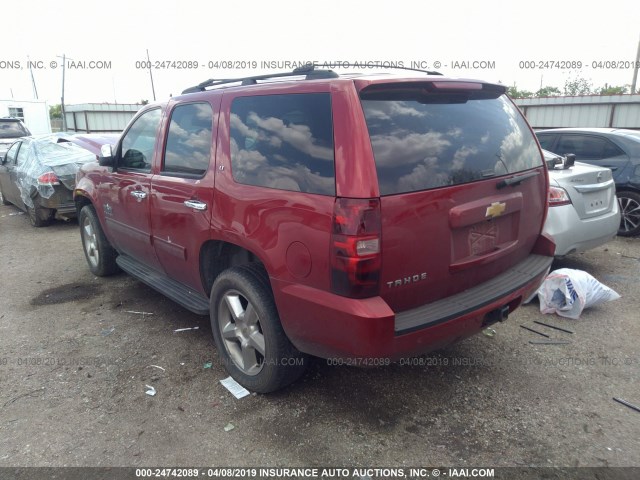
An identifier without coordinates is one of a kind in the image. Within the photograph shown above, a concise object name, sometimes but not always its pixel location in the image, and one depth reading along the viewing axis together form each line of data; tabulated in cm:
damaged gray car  758
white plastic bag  409
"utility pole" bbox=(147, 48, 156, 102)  3435
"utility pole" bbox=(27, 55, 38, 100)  3620
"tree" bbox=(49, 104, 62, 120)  5499
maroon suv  226
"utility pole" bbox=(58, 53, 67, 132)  3028
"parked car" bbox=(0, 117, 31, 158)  1423
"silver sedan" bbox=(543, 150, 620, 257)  454
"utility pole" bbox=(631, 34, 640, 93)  2013
